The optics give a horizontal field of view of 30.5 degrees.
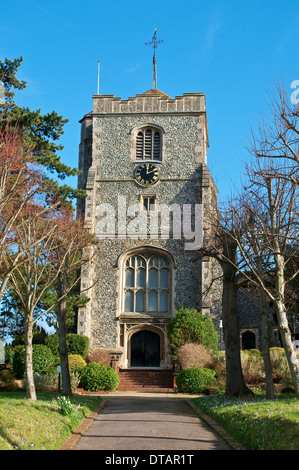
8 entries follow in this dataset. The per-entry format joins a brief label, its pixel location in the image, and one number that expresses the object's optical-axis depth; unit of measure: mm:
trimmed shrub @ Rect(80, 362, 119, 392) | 20641
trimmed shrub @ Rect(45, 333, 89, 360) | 24062
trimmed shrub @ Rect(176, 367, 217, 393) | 20000
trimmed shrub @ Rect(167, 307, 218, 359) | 23562
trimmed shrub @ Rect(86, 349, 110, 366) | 24141
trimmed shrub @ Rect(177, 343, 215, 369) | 21922
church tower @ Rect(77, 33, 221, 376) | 26547
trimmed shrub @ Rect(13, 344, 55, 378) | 21062
